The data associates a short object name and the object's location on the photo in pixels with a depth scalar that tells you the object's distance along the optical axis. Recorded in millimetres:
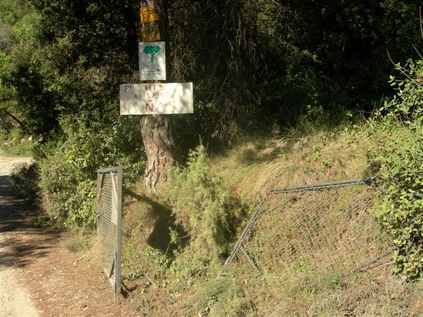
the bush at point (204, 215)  6594
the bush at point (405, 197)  4938
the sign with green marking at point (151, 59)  7211
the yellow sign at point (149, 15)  8102
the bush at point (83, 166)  10359
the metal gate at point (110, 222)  6765
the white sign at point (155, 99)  7258
